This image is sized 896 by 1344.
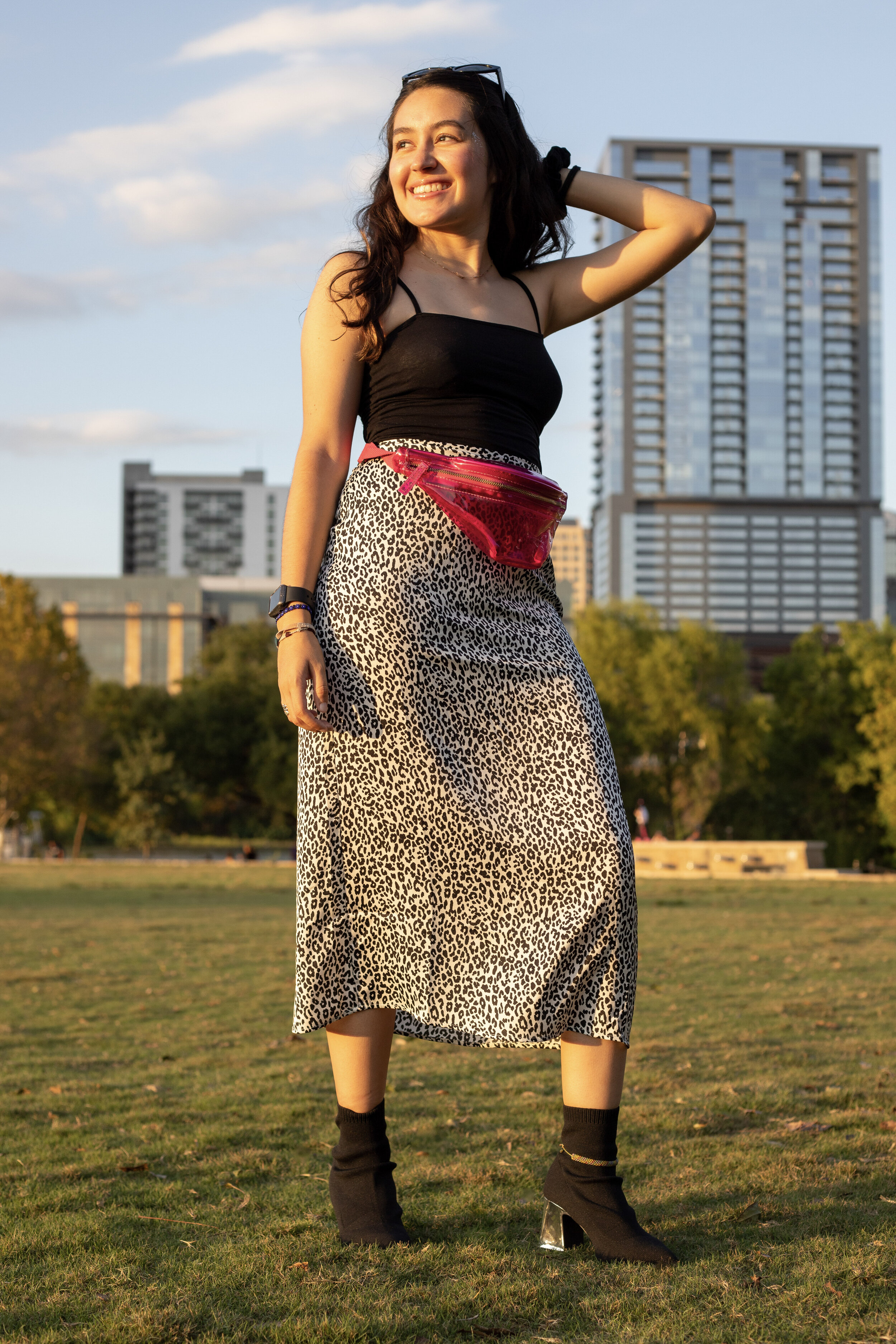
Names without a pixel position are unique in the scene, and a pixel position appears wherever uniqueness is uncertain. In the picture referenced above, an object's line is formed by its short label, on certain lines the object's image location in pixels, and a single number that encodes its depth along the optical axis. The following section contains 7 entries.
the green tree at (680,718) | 44.66
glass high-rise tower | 138.25
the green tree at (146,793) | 43.88
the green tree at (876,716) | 41.25
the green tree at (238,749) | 51.78
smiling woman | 2.46
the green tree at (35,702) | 37.06
